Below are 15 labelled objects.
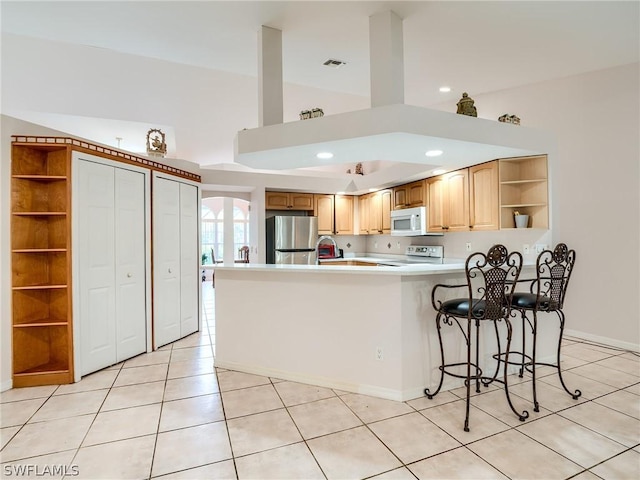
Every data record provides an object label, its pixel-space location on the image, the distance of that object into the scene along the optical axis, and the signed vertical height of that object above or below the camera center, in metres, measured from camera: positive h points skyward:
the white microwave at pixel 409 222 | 4.82 +0.28
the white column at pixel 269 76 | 2.67 +1.36
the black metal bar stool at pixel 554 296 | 2.49 -0.44
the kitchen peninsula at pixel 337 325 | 2.54 -0.70
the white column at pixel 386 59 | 2.41 +1.31
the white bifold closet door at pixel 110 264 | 2.98 -0.20
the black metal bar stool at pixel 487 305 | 2.17 -0.45
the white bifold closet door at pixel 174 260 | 3.73 -0.20
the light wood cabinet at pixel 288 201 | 5.79 +0.72
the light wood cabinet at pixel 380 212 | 5.70 +0.50
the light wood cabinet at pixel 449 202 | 4.14 +0.50
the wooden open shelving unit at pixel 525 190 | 3.50 +0.54
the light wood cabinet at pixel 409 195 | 4.94 +0.70
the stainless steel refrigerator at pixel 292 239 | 5.54 +0.04
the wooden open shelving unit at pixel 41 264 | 2.79 -0.17
